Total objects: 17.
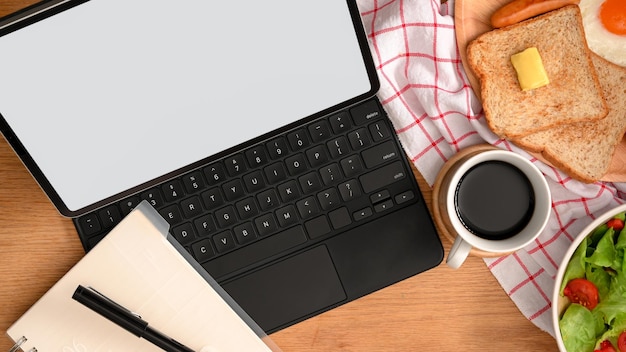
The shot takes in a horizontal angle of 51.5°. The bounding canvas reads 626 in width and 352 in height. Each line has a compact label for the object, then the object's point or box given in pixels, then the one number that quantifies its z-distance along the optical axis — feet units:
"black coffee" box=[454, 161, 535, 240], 2.45
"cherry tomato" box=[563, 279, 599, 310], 2.49
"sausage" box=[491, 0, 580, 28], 2.54
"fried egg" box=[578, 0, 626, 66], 2.64
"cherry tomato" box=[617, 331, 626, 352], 2.45
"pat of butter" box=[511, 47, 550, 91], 2.51
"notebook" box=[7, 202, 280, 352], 2.39
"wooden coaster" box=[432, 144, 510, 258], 2.54
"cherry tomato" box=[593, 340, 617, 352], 2.48
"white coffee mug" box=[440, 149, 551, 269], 2.36
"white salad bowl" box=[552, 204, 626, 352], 2.39
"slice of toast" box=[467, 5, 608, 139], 2.55
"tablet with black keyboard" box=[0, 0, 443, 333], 2.16
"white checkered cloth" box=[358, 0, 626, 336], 2.58
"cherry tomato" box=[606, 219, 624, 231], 2.48
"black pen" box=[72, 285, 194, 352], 2.30
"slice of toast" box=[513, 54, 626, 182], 2.60
